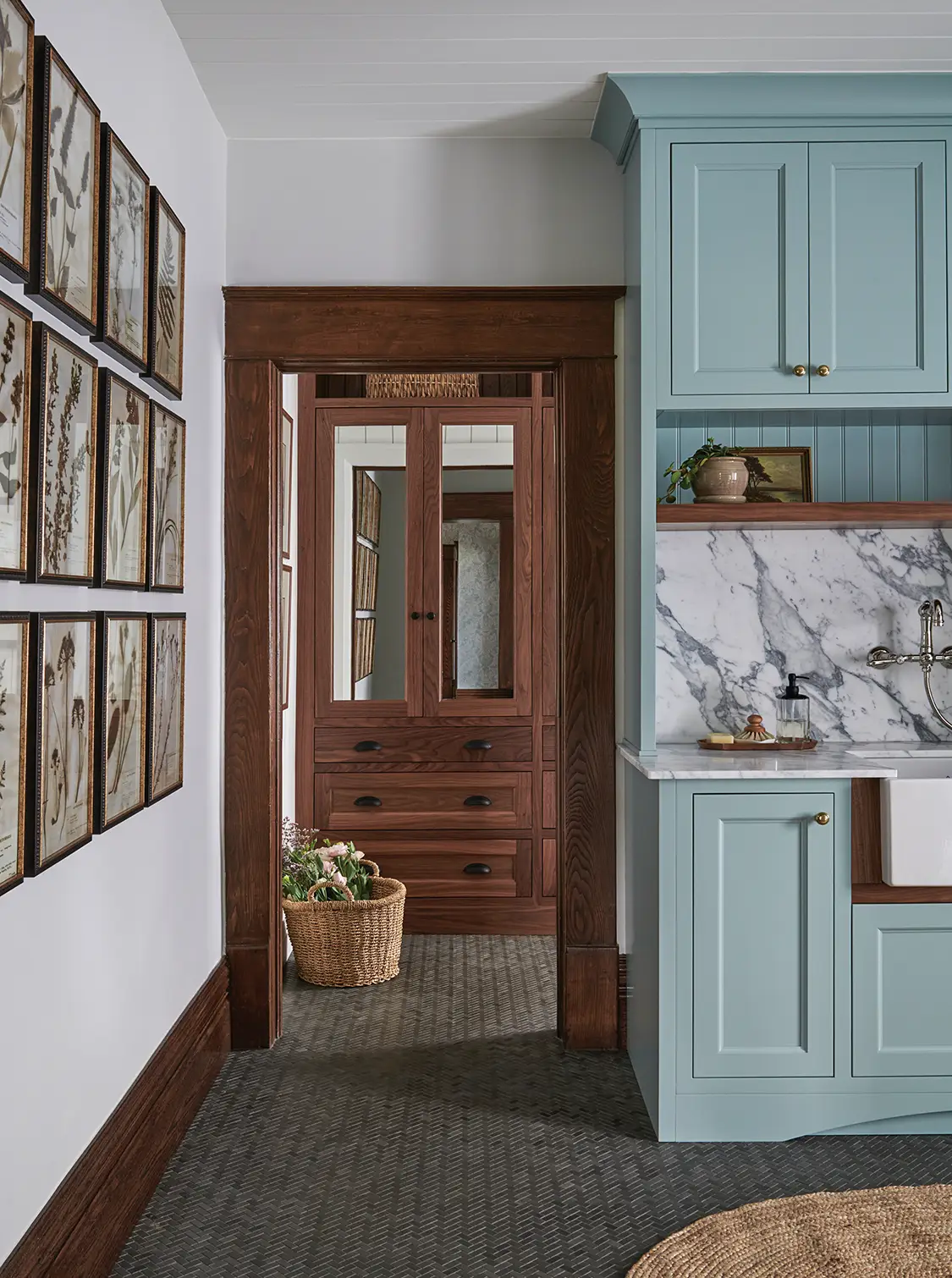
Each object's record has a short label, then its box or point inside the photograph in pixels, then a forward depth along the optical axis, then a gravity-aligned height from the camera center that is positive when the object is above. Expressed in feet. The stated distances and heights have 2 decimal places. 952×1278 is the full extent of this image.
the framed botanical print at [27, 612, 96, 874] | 5.31 -0.49
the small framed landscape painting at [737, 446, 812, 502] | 10.19 +1.69
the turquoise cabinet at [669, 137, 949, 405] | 8.95 +3.22
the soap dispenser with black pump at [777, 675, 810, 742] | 9.61 -0.64
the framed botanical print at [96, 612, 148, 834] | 6.34 -0.47
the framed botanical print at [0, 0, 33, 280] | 4.84 +2.39
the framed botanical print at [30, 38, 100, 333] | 5.26 +2.41
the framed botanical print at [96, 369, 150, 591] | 6.37 +1.02
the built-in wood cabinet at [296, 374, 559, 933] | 13.97 -0.36
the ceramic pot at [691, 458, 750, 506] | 9.45 +1.49
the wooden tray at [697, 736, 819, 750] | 9.52 -0.89
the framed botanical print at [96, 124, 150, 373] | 6.38 +2.50
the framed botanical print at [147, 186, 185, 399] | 7.52 +2.61
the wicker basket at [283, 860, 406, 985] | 11.60 -3.27
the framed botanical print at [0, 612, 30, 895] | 4.90 -0.46
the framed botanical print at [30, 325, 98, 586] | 5.30 +0.99
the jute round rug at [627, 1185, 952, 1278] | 6.49 -3.82
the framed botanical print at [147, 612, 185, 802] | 7.49 -0.45
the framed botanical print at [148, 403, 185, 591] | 7.57 +1.07
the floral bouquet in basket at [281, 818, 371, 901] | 11.87 -2.61
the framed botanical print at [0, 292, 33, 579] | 4.87 +1.00
